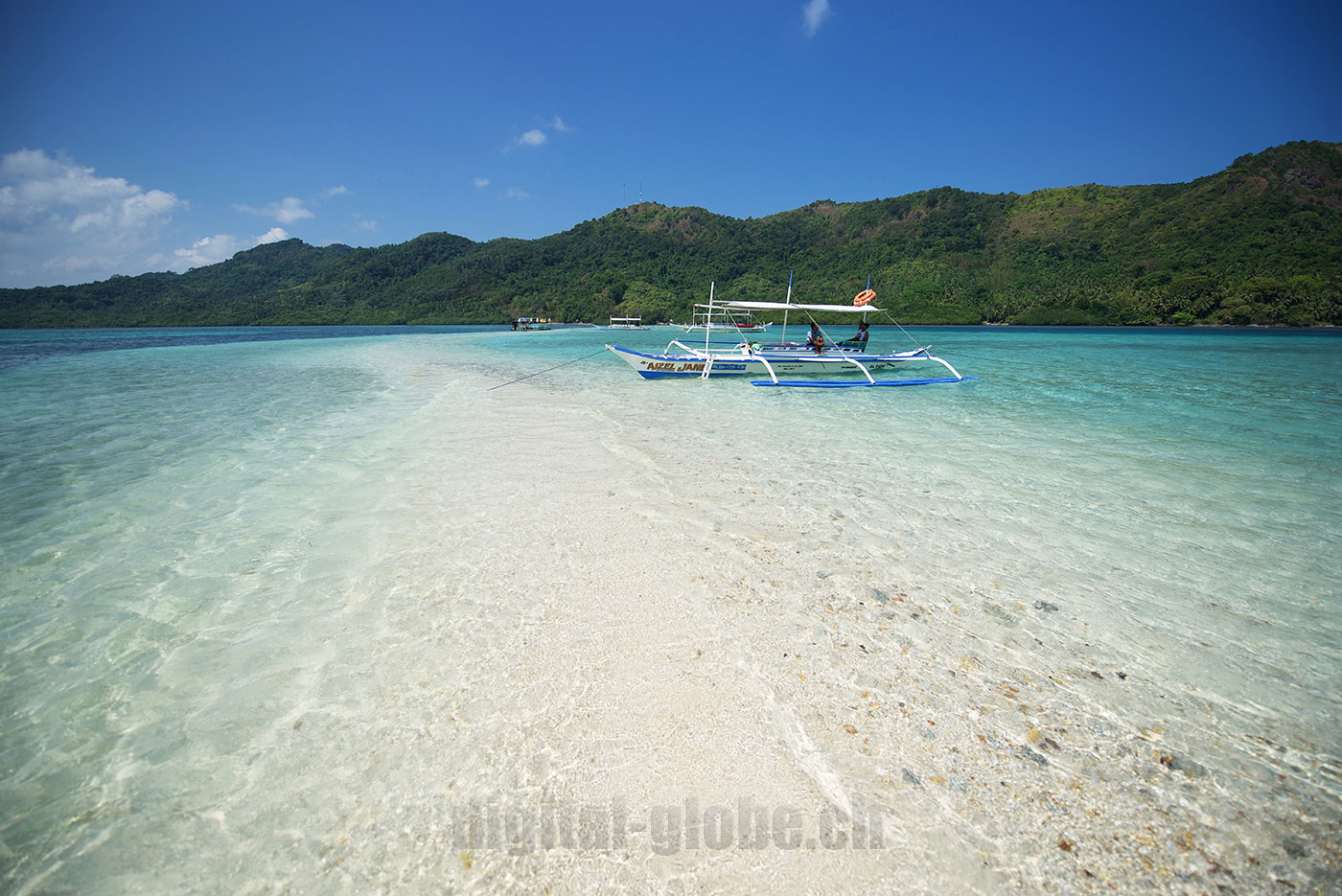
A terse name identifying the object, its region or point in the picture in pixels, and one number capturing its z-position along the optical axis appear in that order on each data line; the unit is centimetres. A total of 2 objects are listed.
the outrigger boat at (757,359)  1764
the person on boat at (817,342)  1950
